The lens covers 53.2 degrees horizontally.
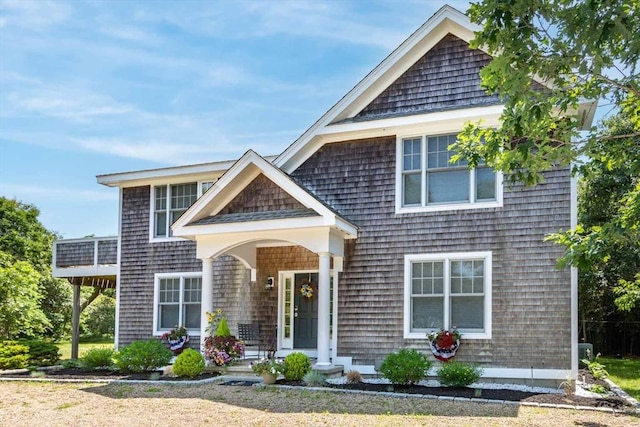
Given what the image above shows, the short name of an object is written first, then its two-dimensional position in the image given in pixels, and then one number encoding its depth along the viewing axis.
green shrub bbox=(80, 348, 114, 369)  14.92
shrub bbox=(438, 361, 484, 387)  11.10
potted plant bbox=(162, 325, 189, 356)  15.53
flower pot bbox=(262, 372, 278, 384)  11.88
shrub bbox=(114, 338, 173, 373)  13.62
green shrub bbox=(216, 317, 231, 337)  13.57
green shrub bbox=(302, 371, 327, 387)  11.61
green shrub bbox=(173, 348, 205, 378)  12.73
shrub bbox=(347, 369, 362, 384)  12.13
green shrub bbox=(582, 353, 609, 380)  10.64
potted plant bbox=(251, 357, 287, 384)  11.89
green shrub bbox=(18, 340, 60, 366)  16.75
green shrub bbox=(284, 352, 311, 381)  11.95
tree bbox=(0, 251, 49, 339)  18.83
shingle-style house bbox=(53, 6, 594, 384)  12.09
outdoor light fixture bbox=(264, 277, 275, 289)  15.16
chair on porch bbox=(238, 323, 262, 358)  14.60
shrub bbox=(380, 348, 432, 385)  11.20
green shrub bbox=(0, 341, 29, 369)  15.81
